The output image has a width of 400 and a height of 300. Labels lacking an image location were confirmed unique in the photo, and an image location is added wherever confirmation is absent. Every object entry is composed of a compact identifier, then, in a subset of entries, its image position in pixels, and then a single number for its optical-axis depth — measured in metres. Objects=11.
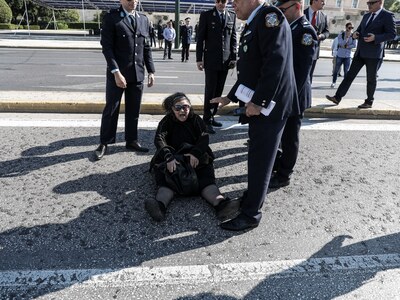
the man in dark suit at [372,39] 5.64
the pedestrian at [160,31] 21.20
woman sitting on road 2.90
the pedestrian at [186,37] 15.08
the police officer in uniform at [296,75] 3.08
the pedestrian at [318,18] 4.77
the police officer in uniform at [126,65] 3.82
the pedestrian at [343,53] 10.08
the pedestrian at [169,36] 16.30
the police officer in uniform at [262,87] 2.24
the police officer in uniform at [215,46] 4.85
